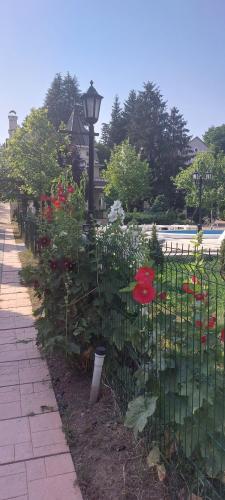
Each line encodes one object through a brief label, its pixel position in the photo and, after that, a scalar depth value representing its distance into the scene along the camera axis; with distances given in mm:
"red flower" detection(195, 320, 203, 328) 1631
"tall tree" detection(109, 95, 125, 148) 41594
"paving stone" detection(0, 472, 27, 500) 1898
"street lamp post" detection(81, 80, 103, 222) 4332
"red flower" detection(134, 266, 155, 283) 1828
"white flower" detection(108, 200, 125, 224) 2789
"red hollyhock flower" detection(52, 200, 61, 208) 2955
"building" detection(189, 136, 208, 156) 47062
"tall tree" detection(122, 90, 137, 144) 37875
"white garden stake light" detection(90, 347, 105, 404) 2596
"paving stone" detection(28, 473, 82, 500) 1885
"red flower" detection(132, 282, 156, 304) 1810
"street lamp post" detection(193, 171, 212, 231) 20000
